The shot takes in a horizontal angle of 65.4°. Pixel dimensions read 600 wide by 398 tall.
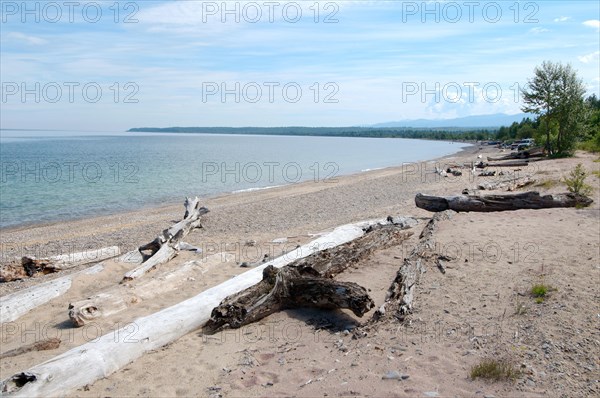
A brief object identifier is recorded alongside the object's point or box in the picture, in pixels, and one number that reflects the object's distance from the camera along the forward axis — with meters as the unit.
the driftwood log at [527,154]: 37.01
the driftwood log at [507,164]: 30.37
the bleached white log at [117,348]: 4.78
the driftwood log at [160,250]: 9.12
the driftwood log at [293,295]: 6.43
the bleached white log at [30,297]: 7.46
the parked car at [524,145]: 48.62
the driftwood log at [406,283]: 6.35
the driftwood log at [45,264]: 9.85
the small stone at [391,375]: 4.86
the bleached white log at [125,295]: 7.06
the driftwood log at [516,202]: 12.99
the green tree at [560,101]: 31.94
